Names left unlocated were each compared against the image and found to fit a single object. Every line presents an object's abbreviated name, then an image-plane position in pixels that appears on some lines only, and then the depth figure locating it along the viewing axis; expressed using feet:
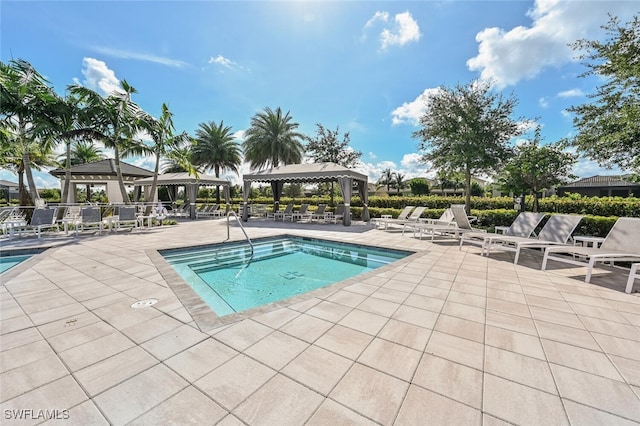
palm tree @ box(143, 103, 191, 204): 45.23
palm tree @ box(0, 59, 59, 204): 31.30
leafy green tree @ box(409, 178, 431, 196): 135.85
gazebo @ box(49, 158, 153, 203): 54.39
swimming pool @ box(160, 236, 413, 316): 14.81
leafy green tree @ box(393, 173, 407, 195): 179.22
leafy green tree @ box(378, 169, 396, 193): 186.29
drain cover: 10.64
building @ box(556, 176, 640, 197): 80.92
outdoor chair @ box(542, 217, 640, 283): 13.80
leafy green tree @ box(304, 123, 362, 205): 69.15
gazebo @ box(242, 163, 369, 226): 41.81
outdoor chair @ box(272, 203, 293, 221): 52.69
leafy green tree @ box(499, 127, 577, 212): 25.58
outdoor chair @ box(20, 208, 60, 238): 26.99
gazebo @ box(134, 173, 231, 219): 54.49
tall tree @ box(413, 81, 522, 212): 34.58
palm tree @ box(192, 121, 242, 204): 75.25
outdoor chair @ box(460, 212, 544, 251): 20.76
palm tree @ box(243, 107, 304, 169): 67.67
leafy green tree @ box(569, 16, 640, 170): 21.72
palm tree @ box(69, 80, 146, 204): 36.78
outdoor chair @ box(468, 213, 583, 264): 17.75
